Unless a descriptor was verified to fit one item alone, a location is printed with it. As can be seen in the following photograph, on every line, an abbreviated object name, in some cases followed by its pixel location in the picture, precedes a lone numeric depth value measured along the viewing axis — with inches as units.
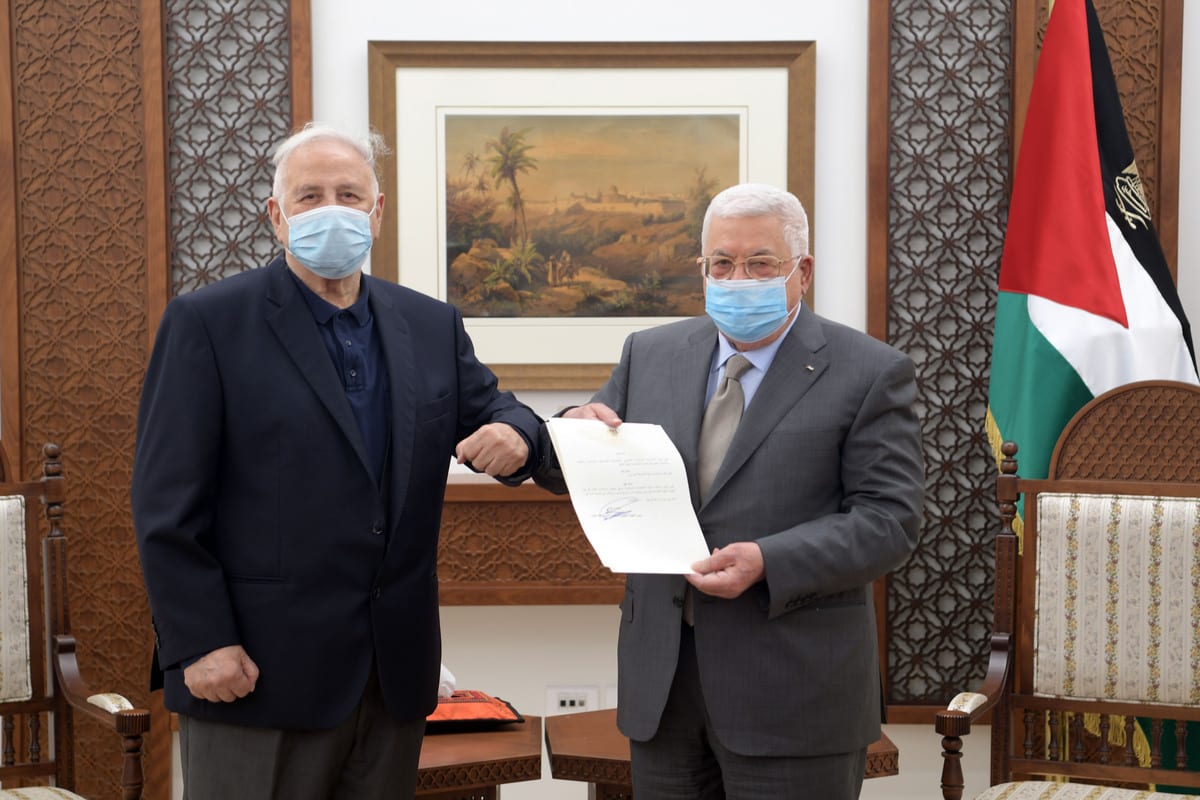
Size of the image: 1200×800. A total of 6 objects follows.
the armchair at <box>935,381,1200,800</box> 98.9
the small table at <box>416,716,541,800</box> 93.7
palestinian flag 119.9
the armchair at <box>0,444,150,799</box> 99.0
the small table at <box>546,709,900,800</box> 97.1
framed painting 135.2
